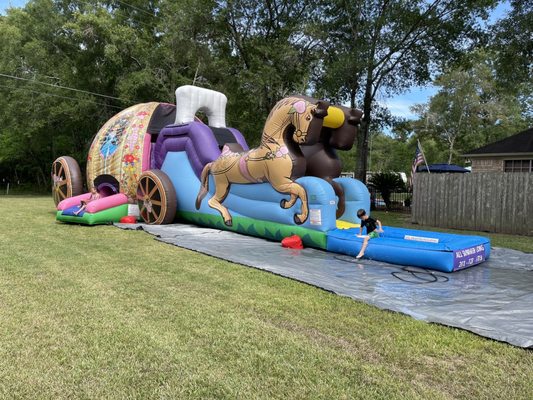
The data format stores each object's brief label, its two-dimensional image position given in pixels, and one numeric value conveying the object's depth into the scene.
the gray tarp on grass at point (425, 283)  3.85
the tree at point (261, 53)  17.03
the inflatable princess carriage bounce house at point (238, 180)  6.93
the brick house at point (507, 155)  15.81
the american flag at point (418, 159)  13.57
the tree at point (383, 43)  14.78
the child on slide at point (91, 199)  9.97
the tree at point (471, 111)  34.34
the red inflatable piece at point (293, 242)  7.44
